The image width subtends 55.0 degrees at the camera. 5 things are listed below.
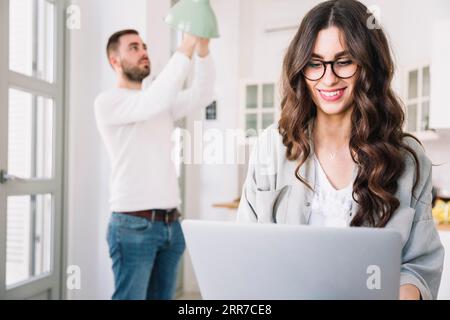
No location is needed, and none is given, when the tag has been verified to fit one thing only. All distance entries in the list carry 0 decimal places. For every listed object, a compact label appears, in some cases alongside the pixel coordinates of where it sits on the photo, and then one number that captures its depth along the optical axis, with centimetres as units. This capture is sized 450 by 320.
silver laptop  49
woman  81
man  143
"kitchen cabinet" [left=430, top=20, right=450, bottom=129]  201
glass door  150
